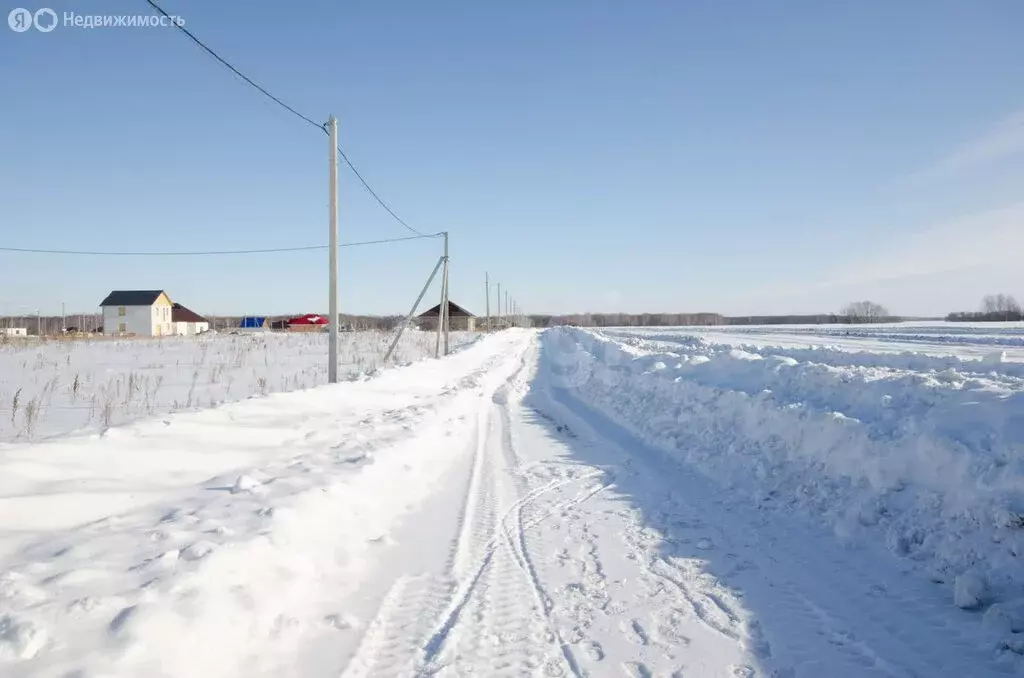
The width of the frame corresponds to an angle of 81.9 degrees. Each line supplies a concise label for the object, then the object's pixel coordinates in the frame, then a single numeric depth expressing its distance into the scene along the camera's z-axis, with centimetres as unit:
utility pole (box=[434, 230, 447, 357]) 2810
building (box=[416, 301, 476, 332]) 10692
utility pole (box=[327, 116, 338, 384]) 1334
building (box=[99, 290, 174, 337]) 7000
